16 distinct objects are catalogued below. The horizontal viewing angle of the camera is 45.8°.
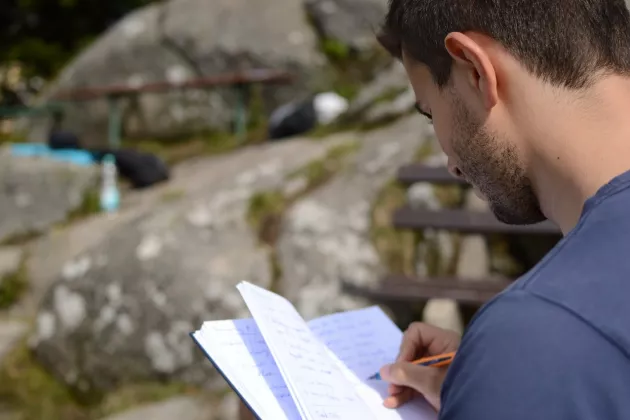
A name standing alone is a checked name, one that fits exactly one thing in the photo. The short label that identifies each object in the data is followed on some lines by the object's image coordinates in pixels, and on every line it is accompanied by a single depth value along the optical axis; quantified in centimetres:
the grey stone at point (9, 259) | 444
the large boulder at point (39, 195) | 511
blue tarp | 548
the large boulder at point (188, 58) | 713
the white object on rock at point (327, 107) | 575
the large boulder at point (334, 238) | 344
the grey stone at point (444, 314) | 306
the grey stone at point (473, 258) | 343
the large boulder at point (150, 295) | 349
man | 73
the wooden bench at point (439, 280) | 314
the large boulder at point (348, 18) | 714
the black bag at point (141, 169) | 545
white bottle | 505
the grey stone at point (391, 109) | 491
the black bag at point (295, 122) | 573
